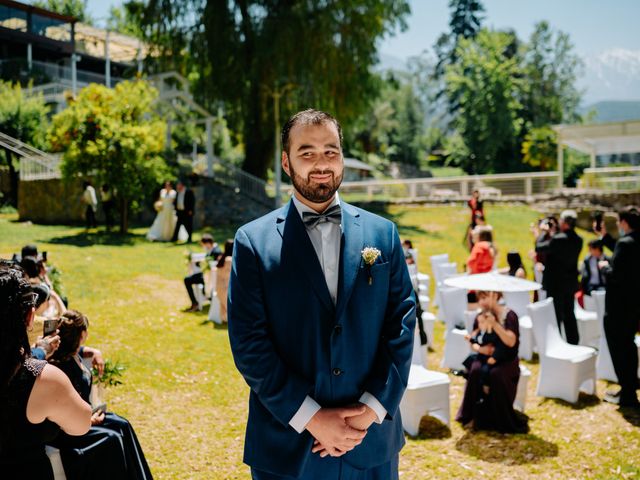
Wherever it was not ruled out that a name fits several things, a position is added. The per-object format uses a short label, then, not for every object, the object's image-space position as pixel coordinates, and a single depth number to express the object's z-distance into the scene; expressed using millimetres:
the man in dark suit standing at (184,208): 19269
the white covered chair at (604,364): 7969
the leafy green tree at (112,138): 18422
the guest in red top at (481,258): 9834
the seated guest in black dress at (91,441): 3760
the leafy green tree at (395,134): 61594
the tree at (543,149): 42094
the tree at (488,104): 47281
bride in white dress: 19859
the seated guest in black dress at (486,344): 6414
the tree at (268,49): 25062
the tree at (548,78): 51656
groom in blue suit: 2646
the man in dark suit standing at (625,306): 6664
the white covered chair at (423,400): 6320
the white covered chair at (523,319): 9094
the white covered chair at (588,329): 9406
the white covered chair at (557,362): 7230
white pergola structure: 27808
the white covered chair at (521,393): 6797
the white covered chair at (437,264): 12363
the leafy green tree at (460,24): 66000
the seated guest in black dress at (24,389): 2734
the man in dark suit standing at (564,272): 8672
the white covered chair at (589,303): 10344
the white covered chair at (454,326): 8555
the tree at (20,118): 22047
